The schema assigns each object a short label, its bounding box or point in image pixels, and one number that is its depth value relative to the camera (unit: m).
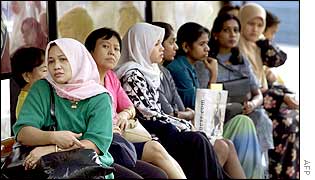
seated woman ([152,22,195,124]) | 12.10
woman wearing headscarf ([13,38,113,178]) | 11.62
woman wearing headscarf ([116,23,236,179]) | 11.95
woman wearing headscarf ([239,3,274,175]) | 12.70
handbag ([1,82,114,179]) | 11.59
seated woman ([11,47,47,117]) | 11.75
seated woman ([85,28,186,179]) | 11.82
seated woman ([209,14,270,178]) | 12.48
